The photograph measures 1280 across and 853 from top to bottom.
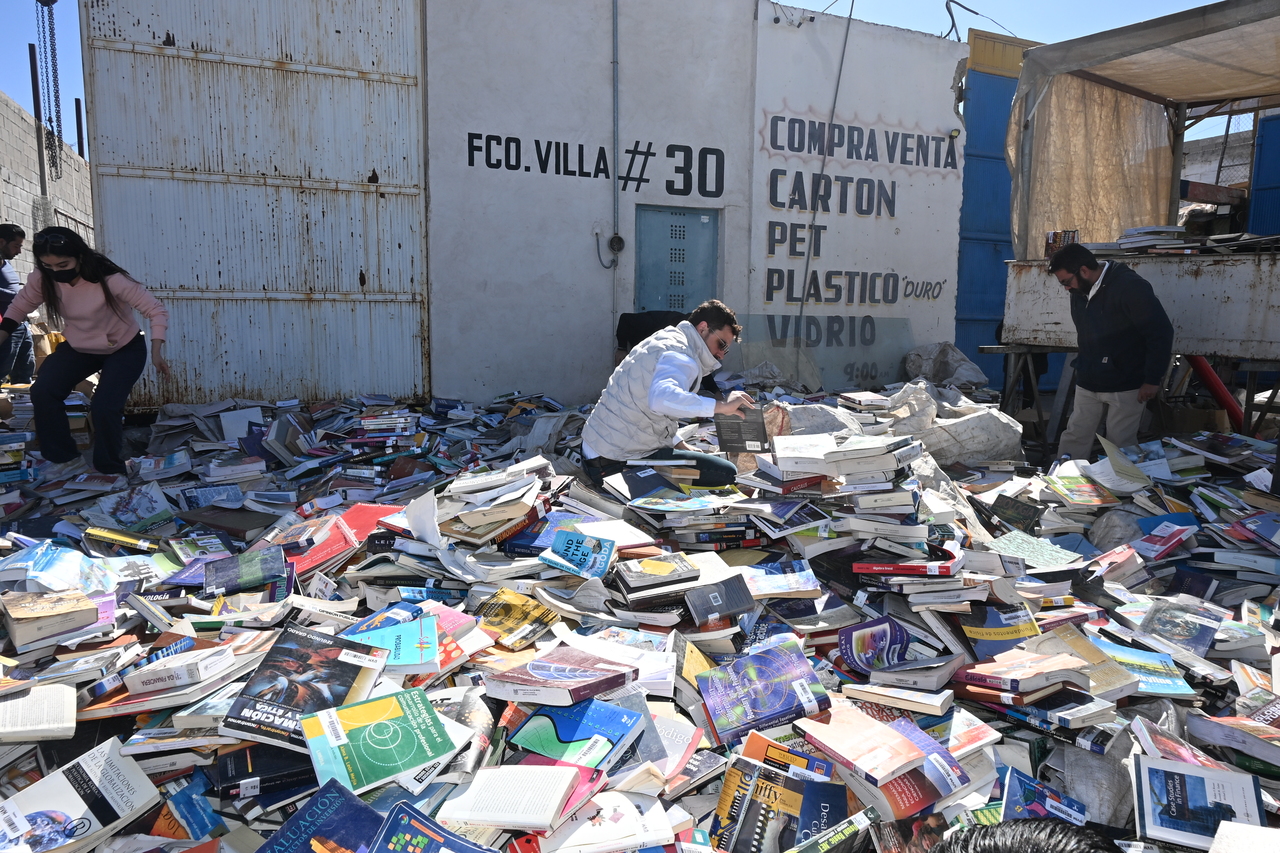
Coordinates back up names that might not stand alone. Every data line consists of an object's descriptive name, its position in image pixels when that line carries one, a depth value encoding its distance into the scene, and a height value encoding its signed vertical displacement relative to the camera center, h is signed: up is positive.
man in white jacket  4.07 -0.47
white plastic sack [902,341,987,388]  9.37 -0.65
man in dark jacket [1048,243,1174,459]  5.29 -0.16
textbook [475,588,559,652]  2.84 -1.13
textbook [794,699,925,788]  2.09 -1.18
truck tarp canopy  6.25 +1.77
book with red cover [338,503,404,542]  3.74 -1.03
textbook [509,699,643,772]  2.18 -1.18
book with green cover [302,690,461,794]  1.99 -1.11
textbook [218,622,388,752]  2.08 -1.07
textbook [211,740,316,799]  2.03 -1.18
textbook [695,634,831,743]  2.48 -1.21
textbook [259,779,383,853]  1.75 -1.14
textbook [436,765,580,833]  1.89 -1.19
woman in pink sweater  4.87 -0.22
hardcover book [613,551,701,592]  3.12 -1.03
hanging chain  13.16 +3.63
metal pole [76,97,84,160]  19.59 +4.02
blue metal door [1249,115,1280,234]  10.82 +1.80
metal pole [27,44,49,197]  12.56 +2.30
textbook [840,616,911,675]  2.86 -1.20
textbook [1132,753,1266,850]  2.00 -1.23
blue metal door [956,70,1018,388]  10.54 +1.29
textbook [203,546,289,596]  3.28 -1.11
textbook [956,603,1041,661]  2.98 -1.17
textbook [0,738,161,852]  1.87 -1.21
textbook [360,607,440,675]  2.48 -1.08
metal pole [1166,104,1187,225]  7.67 +1.50
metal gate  6.80 +1.03
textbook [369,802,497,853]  1.77 -1.17
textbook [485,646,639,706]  2.30 -1.08
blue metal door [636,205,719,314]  8.73 +0.55
